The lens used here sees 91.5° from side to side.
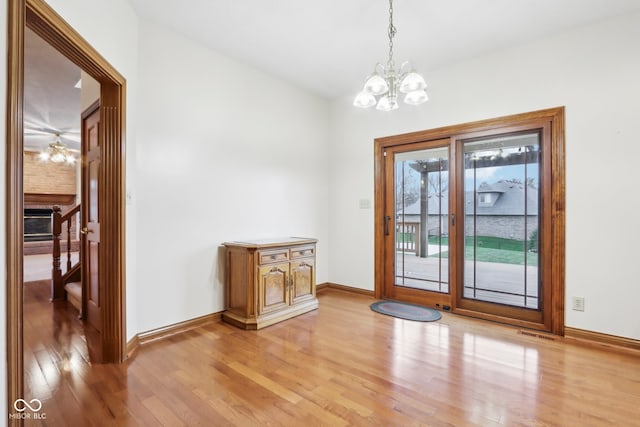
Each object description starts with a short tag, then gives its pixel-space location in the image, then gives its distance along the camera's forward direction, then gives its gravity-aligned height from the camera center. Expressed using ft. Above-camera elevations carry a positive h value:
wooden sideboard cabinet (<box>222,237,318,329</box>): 10.04 -2.35
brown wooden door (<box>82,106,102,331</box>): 9.09 -0.06
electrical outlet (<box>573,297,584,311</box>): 9.21 -2.70
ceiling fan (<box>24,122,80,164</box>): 19.75 +5.19
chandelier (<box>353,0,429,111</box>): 7.10 +2.90
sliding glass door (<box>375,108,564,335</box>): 9.86 -0.23
